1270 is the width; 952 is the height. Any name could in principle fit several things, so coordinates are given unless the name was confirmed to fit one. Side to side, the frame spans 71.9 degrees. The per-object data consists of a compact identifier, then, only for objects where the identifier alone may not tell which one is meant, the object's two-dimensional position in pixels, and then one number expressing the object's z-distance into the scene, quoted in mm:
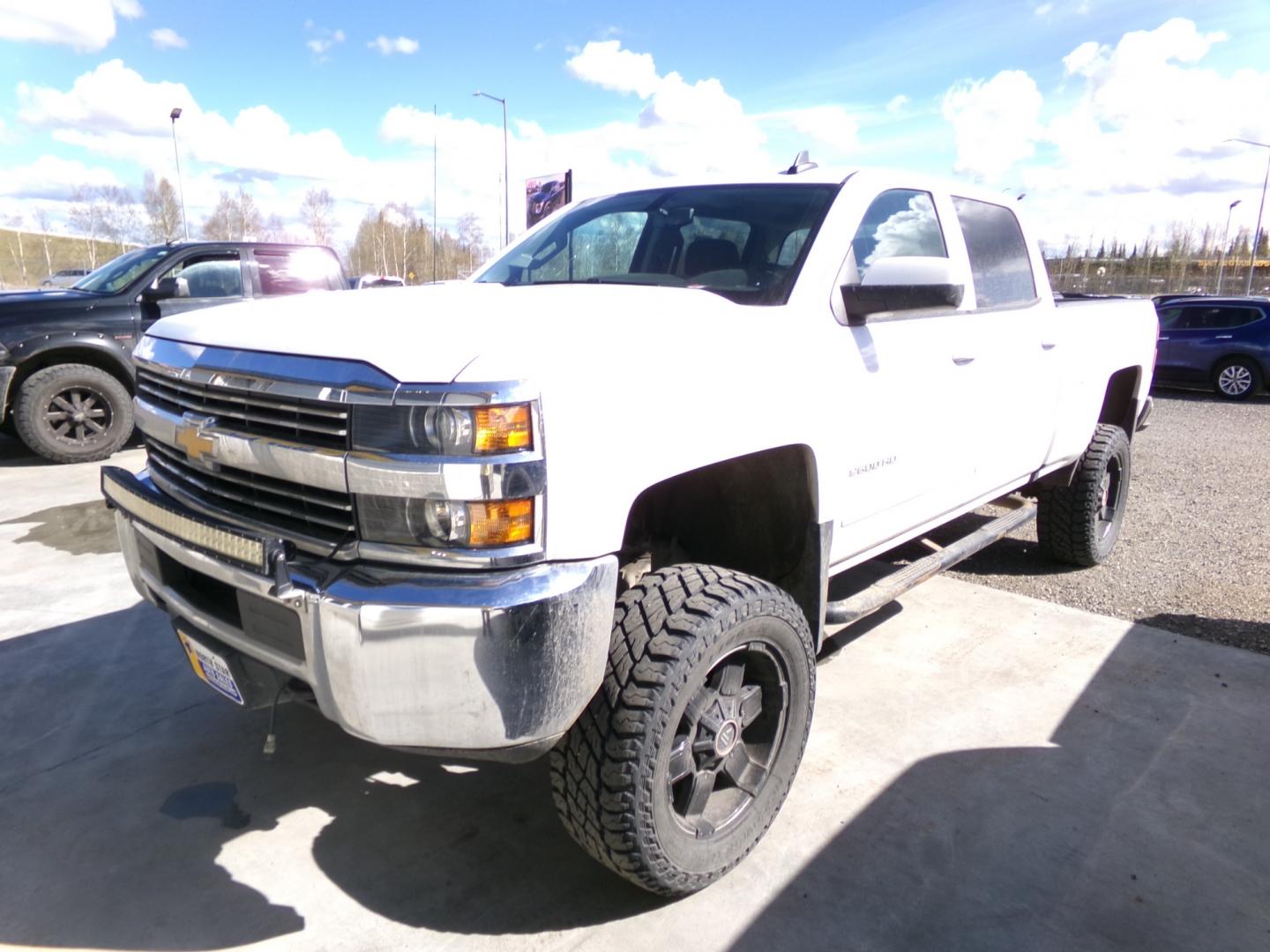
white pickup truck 1854
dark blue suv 13836
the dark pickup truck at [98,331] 7418
